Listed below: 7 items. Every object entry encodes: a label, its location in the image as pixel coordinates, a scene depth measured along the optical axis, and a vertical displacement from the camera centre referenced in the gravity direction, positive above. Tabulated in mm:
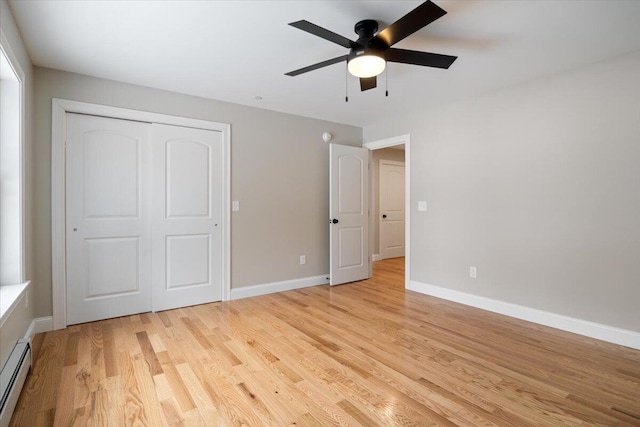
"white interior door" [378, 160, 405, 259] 6812 +90
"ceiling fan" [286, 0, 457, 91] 1836 +1089
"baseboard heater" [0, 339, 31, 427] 1592 -949
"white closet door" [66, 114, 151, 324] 2990 -65
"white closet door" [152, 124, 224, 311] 3393 -44
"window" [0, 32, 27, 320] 2248 +222
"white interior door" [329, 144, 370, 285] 4527 -14
